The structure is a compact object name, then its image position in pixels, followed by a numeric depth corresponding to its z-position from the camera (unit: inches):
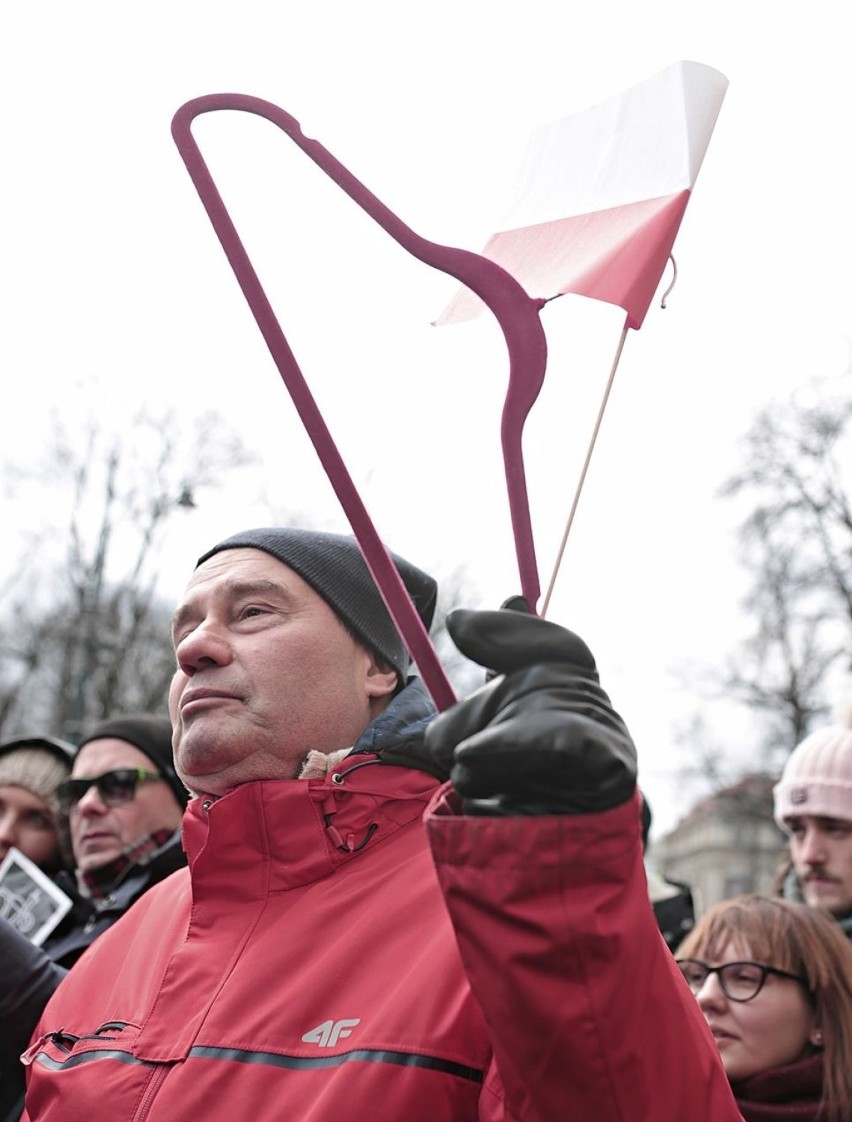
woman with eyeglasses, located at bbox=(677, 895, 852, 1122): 109.7
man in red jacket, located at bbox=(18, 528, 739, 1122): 52.7
